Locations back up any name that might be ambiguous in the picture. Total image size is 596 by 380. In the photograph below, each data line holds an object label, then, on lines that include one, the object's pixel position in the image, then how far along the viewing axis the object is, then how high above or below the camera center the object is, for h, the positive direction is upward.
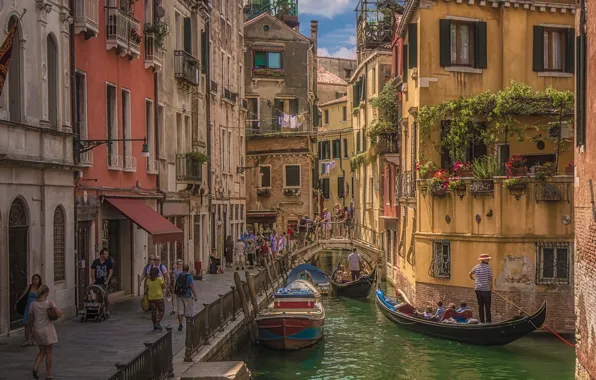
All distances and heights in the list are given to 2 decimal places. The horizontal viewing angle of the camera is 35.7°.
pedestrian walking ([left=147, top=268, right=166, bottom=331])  17.95 -2.14
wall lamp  20.00 +0.87
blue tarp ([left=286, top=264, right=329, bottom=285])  35.53 -3.53
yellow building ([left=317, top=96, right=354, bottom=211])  64.31 +2.37
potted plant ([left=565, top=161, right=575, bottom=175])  22.64 +0.31
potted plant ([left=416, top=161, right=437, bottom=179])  25.59 +0.37
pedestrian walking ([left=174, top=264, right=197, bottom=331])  18.73 -2.25
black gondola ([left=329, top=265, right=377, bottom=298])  33.94 -3.85
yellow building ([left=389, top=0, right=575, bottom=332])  22.95 +1.10
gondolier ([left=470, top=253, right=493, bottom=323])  22.08 -2.41
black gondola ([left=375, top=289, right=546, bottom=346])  20.77 -3.47
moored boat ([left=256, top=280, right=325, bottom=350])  21.72 -3.41
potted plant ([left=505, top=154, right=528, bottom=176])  22.78 +0.40
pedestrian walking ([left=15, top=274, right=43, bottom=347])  15.05 -1.86
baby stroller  19.09 -2.51
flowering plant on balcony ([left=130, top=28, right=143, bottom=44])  23.80 +3.86
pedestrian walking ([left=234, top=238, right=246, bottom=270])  37.03 -2.80
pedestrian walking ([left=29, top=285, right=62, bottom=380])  12.84 -2.00
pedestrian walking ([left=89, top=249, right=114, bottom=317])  19.92 -1.88
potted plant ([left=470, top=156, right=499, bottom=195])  23.17 +0.15
